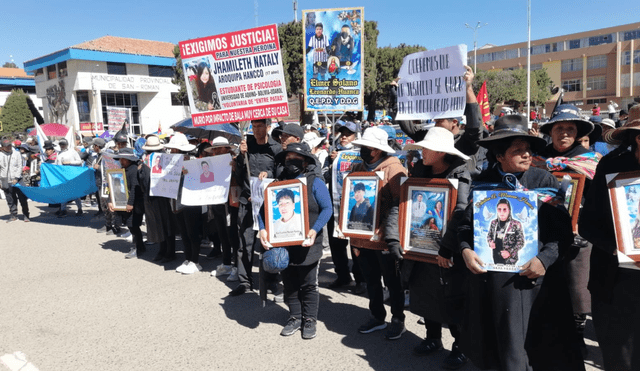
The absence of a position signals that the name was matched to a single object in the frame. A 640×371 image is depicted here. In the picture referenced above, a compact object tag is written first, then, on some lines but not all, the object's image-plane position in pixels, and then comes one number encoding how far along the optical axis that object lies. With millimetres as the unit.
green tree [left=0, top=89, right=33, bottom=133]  51969
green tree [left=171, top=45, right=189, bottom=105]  35062
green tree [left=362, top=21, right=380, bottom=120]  35875
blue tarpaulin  10859
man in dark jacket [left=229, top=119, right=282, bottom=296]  5340
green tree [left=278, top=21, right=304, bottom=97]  33312
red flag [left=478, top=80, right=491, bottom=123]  7471
